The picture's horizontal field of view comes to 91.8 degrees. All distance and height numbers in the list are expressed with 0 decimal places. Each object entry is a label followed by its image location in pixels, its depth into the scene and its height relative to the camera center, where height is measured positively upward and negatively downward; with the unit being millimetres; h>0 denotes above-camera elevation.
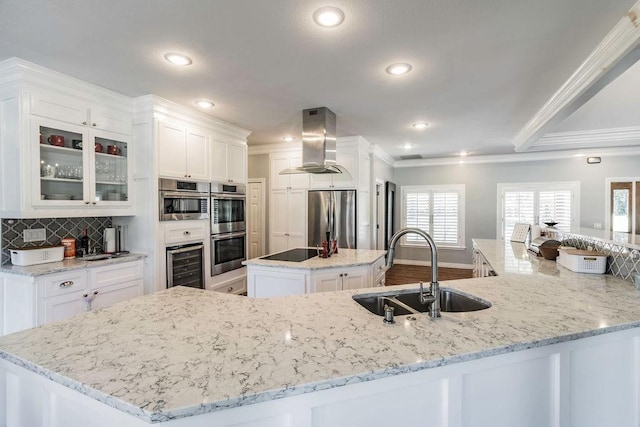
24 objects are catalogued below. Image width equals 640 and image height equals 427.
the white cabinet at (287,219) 4934 -169
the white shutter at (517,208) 6262 +10
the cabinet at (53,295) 2258 -670
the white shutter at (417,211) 7039 -55
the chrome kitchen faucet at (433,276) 1336 -307
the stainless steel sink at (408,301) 1672 -513
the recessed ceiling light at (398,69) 2359 +1091
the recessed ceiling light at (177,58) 2193 +1093
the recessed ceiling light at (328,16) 1690 +1084
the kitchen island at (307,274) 2707 -598
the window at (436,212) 6793 -78
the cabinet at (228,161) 3783 +612
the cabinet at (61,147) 2344 +525
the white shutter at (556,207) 5984 +29
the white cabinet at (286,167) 4941 +629
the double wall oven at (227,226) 3775 -227
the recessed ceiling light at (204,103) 3139 +1091
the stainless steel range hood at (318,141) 3355 +750
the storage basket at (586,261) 2254 -396
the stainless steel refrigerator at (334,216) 4648 -112
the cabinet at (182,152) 3133 +617
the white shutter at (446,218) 6812 -209
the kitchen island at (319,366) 835 -477
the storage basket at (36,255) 2404 -369
